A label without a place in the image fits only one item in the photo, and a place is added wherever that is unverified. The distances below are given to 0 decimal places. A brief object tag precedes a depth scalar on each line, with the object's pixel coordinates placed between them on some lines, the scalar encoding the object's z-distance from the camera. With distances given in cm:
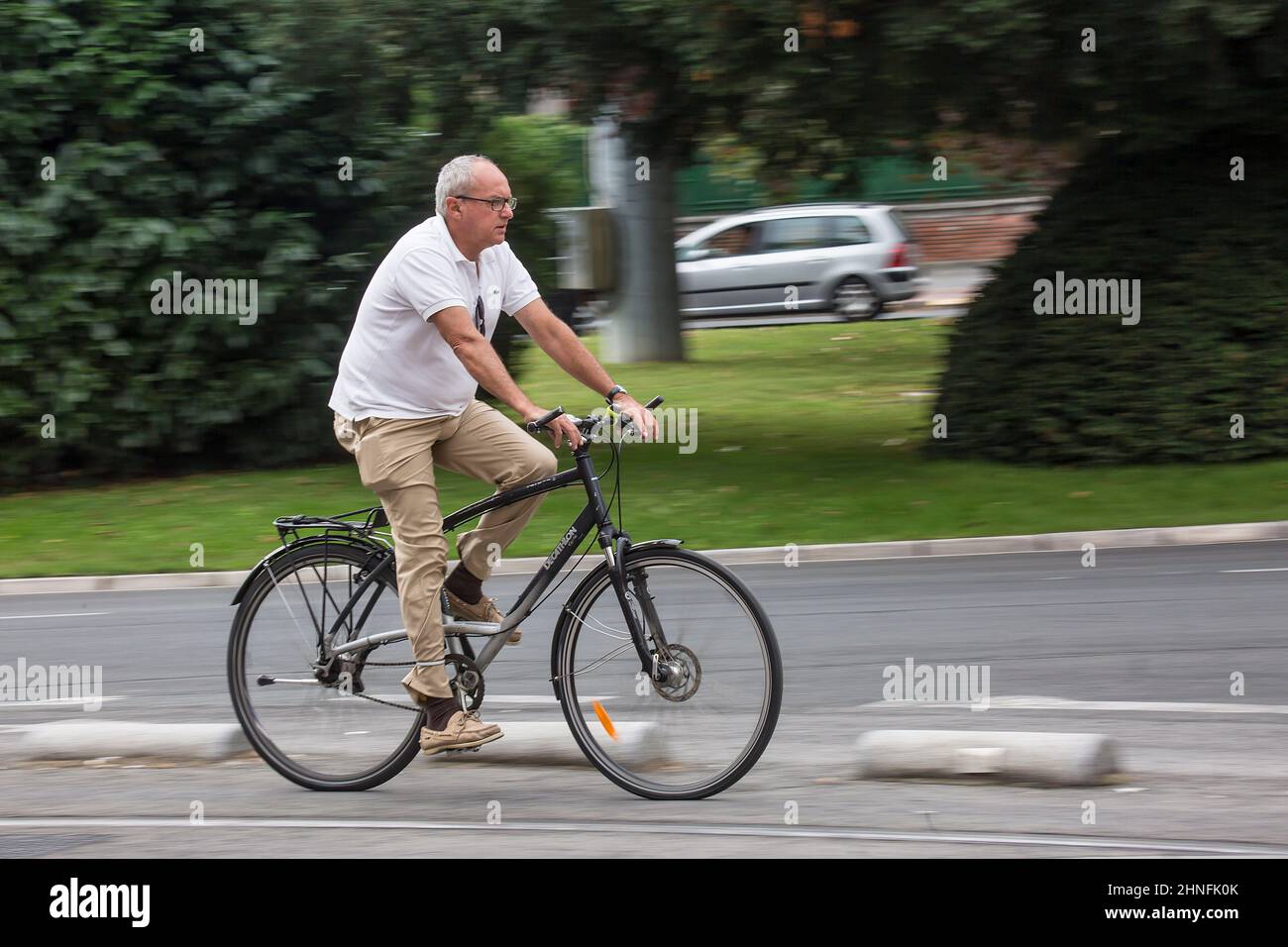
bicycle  1093
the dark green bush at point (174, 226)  3053
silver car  5497
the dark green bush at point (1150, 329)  2756
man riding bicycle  1111
